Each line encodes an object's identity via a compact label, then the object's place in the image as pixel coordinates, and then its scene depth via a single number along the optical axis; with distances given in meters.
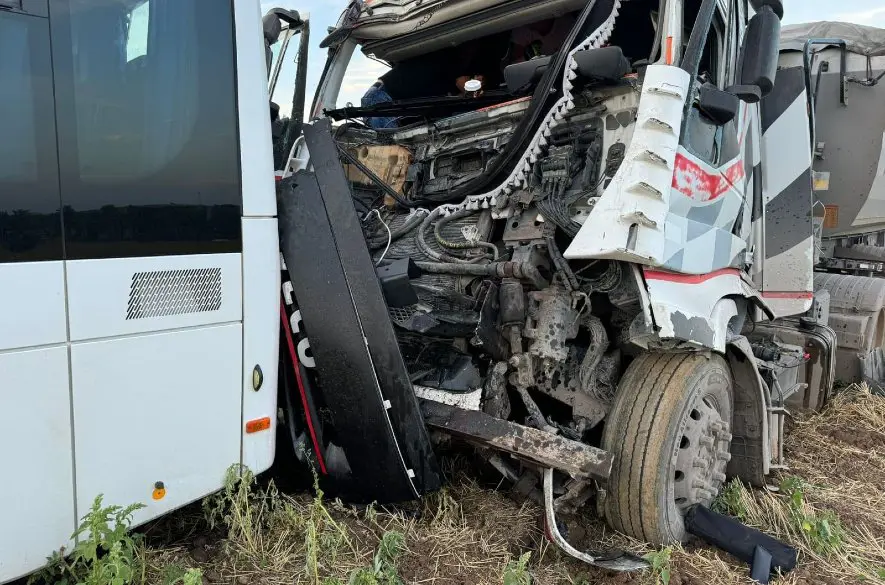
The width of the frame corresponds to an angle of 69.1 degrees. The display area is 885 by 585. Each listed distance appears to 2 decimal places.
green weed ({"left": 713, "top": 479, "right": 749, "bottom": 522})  3.28
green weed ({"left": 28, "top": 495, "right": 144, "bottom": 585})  1.86
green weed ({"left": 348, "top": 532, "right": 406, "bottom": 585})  2.22
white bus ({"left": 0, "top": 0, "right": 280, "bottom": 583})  1.78
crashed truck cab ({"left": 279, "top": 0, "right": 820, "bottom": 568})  2.56
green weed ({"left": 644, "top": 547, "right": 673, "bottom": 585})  2.50
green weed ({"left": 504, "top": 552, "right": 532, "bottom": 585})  2.29
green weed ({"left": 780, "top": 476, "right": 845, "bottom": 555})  3.01
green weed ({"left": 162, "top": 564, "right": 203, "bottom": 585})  1.97
